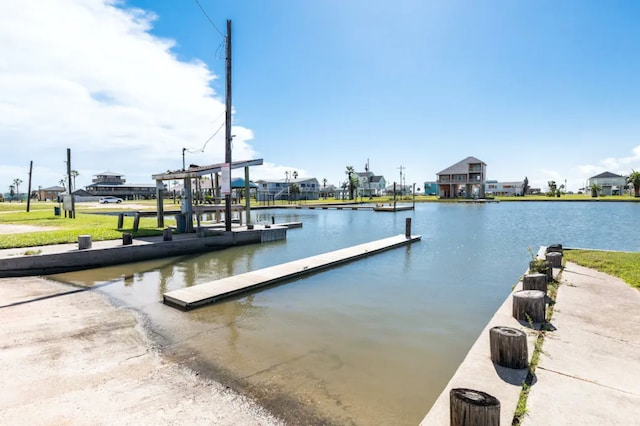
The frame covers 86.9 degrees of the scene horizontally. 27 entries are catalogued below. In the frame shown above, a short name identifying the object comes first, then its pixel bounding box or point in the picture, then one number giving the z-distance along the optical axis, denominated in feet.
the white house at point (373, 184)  410.93
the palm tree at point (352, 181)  303.48
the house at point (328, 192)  366.51
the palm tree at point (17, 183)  405.80
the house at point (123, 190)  295.07
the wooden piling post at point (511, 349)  15.34
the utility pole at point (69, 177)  81.79
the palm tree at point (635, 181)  265.69
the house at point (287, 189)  290.56
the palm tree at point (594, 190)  289.74
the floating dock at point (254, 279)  29.07
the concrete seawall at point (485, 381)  12.48
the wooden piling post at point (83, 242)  42.47
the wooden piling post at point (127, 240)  46.98
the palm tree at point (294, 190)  280.72
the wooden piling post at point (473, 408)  10.22
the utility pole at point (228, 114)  58.54
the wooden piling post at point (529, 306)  20.99
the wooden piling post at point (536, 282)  25.10
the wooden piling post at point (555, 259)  34.77
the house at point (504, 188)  407.11
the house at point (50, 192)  337.11
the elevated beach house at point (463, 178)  277.64
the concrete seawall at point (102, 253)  37.83
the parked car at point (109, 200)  210.42
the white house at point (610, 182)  346.87
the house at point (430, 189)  431.84
